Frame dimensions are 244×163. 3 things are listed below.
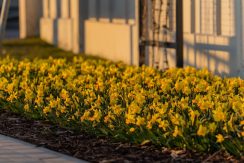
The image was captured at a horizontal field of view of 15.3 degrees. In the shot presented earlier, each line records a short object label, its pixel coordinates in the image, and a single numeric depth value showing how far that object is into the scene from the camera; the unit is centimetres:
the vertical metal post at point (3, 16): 1688
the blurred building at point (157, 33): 1309
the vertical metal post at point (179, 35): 1301
